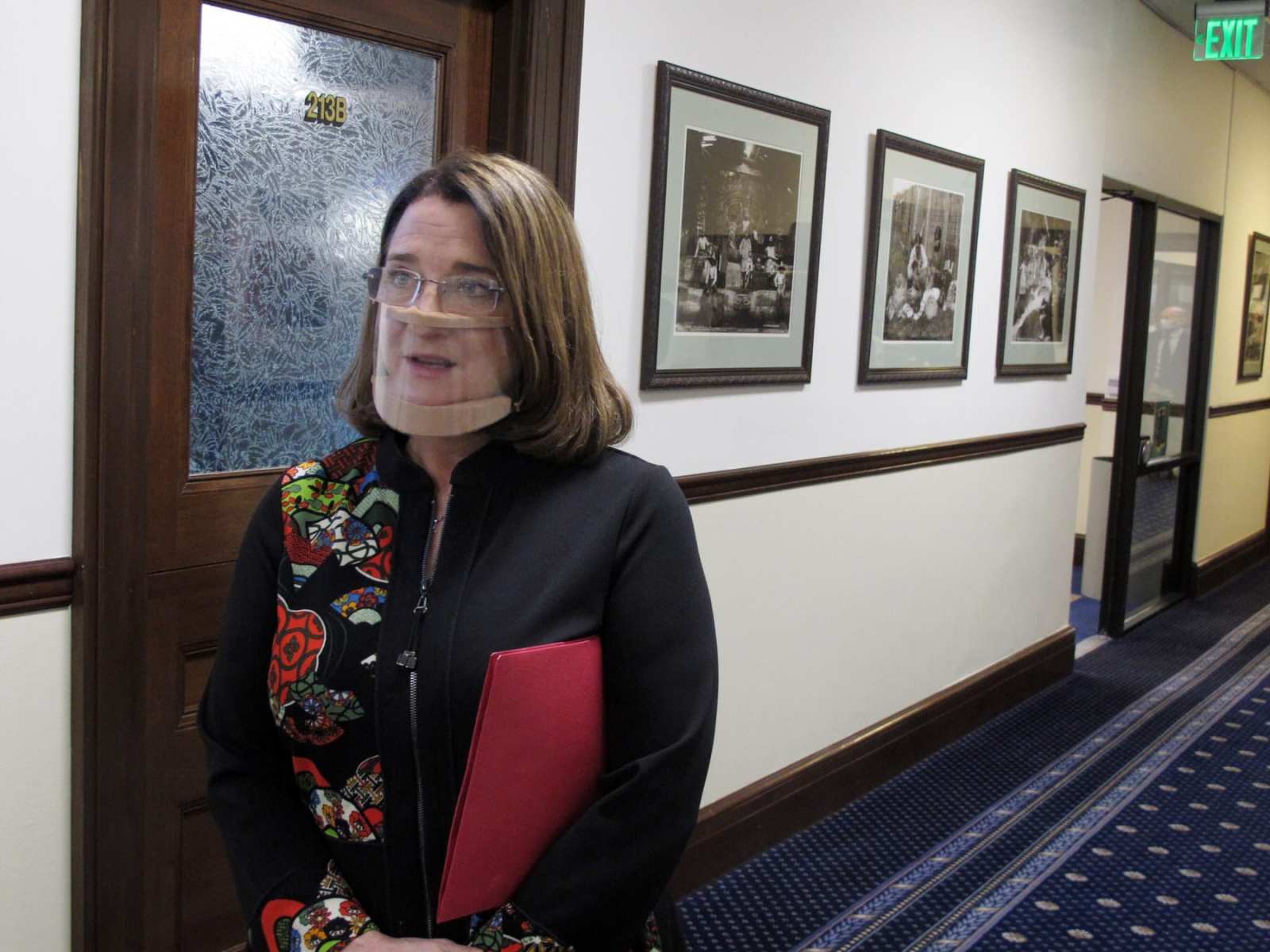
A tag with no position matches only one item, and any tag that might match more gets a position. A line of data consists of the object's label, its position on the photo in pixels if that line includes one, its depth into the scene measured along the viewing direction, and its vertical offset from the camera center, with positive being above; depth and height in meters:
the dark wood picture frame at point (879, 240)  3.52 +0.36
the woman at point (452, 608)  1.22 -0.27
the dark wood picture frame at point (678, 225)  2.69 +0.29
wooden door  1.78 -0.23
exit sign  4.86 +1.42
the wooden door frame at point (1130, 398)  5.82 -0.10
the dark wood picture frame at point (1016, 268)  4.40 +0.37
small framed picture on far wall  7.45 +0.47
